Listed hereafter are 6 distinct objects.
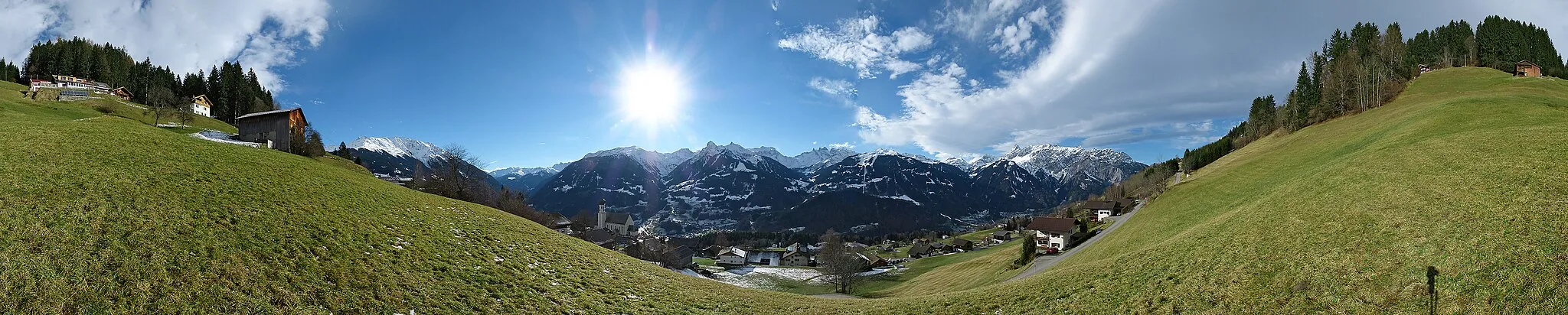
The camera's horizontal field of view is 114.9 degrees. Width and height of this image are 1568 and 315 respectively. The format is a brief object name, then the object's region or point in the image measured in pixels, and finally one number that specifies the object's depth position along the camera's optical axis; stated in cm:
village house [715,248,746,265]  15312
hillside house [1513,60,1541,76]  9788
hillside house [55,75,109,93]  9959
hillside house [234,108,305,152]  5544
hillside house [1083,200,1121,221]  10373
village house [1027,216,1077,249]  7256
